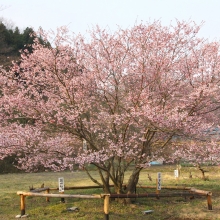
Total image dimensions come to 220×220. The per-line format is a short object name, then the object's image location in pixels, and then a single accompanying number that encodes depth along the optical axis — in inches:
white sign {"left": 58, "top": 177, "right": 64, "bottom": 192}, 295.3
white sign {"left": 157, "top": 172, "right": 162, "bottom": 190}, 302.2
